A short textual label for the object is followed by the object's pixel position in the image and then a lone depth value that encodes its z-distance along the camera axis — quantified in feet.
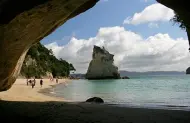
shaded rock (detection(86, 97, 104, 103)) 42.54
